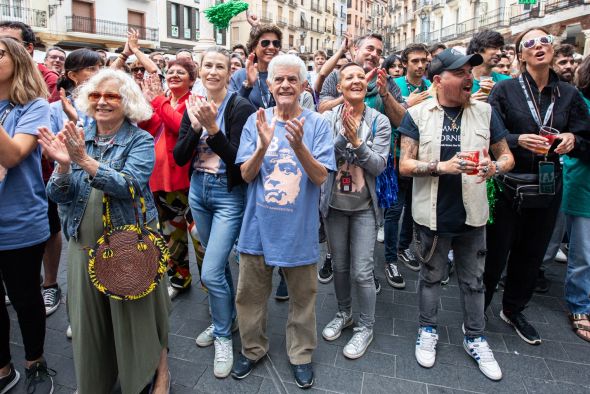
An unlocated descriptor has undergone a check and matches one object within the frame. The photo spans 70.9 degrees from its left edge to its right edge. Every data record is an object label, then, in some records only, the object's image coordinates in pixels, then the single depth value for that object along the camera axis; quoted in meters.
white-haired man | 2.57
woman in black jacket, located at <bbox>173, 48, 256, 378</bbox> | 2.90
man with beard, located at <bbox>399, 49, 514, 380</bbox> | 2.74
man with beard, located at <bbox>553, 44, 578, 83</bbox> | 4.87
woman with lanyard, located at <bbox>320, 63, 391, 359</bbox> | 2.96
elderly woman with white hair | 2.35
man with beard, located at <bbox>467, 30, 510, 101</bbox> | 3.90
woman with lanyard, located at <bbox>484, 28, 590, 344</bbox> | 3.00
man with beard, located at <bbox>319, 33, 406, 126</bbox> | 3.71
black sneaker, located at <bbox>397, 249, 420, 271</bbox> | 4.60
